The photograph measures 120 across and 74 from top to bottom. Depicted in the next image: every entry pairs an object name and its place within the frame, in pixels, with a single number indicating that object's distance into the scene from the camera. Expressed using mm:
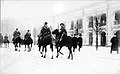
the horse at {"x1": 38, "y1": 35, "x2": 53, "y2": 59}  12828
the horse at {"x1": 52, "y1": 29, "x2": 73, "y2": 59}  12398
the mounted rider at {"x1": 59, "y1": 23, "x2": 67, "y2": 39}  12469
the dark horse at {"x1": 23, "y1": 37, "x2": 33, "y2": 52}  19422
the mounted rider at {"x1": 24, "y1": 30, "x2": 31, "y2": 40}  19319
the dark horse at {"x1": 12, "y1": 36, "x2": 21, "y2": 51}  20047
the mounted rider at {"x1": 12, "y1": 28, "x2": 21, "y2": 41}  20000
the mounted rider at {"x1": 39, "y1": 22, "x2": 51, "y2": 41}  12844
